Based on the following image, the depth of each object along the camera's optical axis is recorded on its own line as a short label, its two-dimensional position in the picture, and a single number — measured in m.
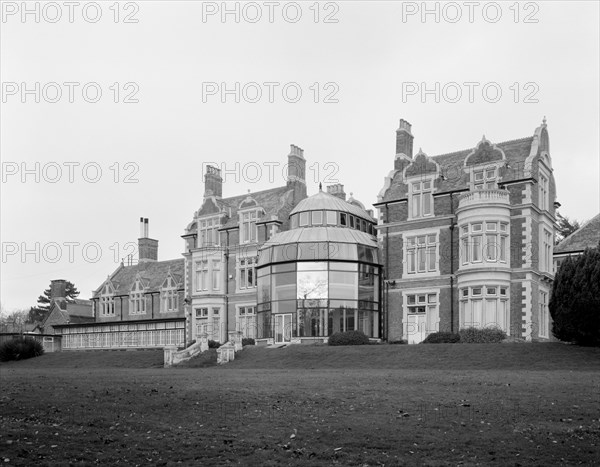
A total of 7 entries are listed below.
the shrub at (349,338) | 38.94
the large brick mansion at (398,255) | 39.25
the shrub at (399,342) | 40.94
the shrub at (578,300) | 29.94
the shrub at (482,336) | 36.78
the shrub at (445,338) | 37.16
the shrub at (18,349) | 47.03
